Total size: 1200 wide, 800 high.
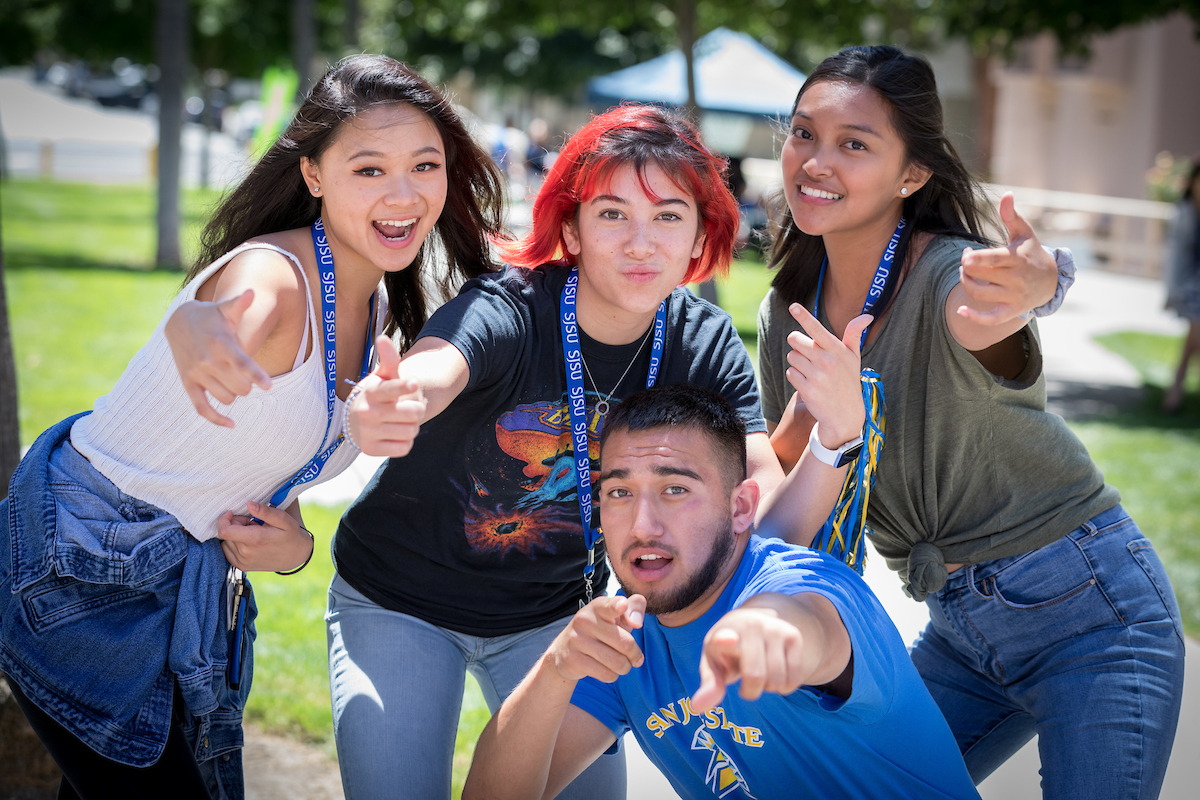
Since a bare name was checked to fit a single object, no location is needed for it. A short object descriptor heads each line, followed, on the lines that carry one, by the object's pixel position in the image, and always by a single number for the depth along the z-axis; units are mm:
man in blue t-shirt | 2143
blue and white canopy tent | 19208
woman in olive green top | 2527
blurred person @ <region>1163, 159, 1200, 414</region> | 9398
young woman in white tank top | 2473
